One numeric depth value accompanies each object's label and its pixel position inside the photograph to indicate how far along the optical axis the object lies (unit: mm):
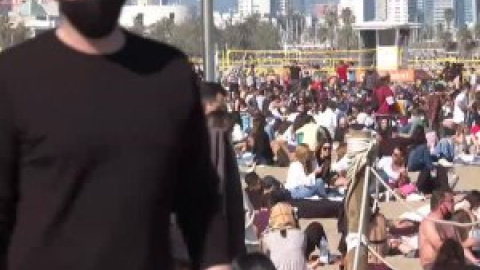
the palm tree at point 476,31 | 121069
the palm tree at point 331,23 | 133875
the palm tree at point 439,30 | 145875
